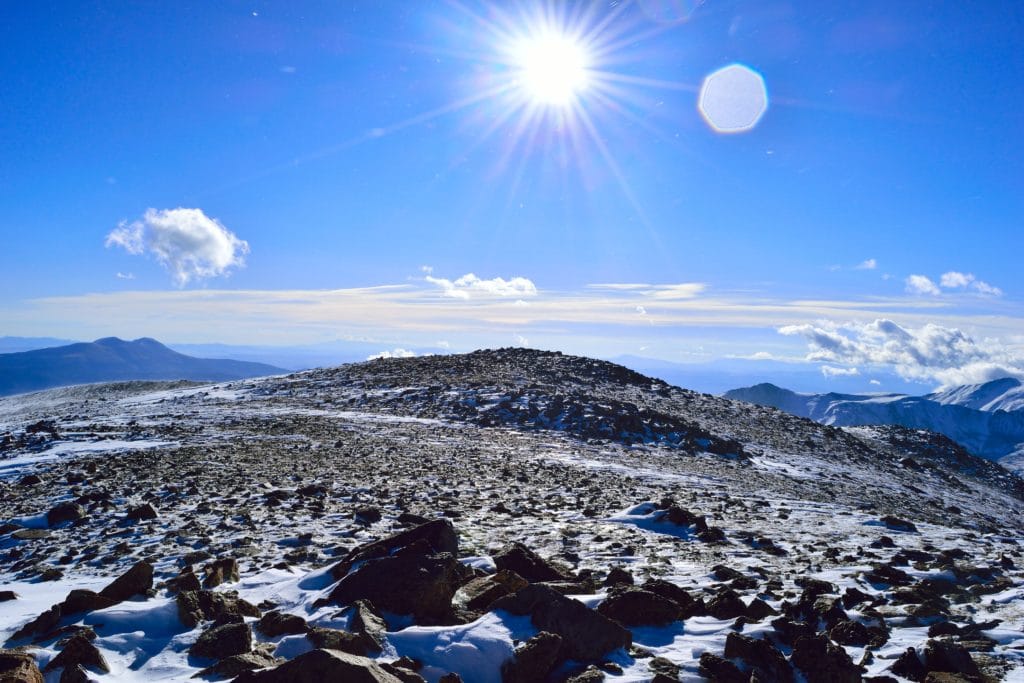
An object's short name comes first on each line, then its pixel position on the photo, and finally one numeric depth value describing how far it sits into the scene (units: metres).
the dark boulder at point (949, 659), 5.71
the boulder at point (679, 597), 7.55
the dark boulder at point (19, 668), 4.91
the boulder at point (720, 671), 5.66
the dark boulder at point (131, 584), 7.72
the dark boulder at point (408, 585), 7.01
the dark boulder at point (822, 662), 5.59
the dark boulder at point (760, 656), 5.71
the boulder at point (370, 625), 6.20
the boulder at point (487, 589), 7.44
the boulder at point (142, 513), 12.02
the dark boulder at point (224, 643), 6.21
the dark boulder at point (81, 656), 5.78
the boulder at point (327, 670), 4.94
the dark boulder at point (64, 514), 11.81
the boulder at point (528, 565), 8.57
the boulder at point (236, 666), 5.72
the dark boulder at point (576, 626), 6.21
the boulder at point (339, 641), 5.93
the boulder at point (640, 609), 7.24
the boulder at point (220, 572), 8.47
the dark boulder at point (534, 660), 5.77
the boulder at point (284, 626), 6.66
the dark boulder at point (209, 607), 6.95
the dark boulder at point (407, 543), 8.52
